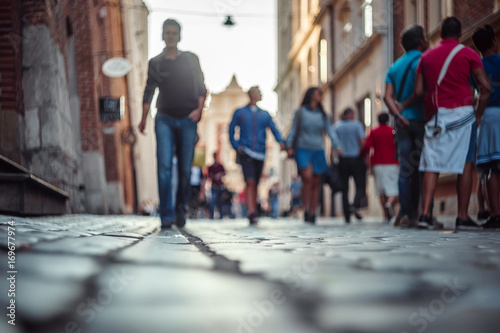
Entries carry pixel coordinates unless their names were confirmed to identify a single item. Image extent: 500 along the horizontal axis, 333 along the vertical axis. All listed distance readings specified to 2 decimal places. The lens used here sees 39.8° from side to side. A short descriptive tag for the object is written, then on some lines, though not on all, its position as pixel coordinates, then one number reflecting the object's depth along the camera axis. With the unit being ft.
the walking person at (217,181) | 58.03
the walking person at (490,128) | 20.95
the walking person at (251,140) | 31.14
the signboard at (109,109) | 52.95
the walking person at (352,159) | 38.55
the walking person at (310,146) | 32.58
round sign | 54.49
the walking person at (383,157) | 35.65
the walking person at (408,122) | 22.98
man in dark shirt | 22.49
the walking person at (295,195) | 78.54
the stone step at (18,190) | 17.37
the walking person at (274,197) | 85.76
